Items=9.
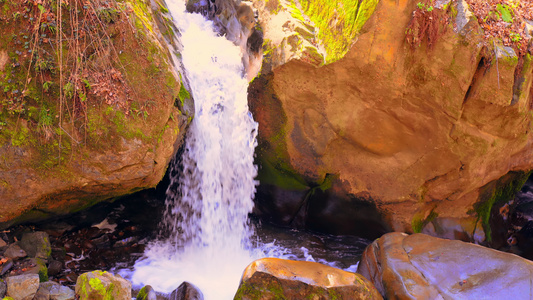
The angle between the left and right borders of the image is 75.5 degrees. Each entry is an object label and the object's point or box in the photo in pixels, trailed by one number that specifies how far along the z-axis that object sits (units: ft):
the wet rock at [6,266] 12.43
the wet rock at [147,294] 12.92
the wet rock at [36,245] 14.07
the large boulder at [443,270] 12.13
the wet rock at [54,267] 14.42
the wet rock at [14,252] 13.12
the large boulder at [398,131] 15.99
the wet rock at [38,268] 12.96
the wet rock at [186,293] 13.33
